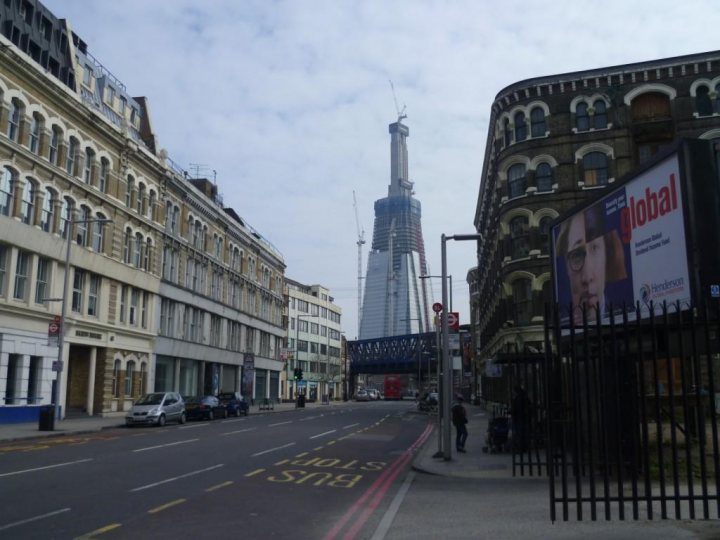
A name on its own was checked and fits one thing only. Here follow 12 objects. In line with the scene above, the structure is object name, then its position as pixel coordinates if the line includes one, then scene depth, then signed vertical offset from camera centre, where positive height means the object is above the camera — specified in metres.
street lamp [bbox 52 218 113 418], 27.33 +1.99
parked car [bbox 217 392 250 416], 42.68 -1.43
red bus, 107.81 -1.18
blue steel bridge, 107.62 +4.40
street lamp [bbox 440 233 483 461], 17.36 +0.52
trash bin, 26.47 -1.64
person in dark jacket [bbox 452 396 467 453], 19.75 -1.19
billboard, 12.27 +3.11
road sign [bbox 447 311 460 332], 23.05 +2.13
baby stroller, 19.73 -1.54
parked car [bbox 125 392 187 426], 31.23 -1.44
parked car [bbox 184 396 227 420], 38.00 -1.55
